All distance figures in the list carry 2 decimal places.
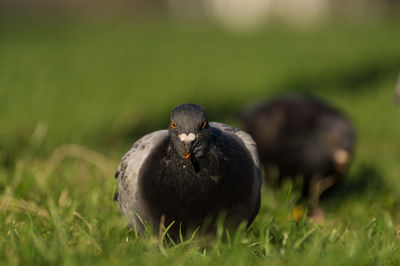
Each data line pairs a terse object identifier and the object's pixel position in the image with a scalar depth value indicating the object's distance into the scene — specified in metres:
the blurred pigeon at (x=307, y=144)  8.91
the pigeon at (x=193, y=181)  5.11
